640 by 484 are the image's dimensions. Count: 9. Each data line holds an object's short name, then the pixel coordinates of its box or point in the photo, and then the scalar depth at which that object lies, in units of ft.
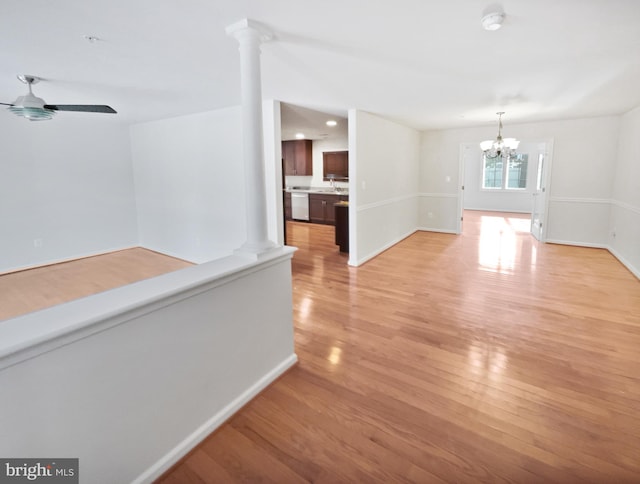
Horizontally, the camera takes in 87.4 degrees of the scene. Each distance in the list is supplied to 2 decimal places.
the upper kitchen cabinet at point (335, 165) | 29.60
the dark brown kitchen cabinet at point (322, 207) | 28.88
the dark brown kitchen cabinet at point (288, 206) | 31.85
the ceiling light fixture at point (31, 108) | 9.13
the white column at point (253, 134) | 6.90
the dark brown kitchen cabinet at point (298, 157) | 30.73
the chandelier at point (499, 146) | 18.24
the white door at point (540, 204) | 21.33
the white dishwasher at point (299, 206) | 30.71
